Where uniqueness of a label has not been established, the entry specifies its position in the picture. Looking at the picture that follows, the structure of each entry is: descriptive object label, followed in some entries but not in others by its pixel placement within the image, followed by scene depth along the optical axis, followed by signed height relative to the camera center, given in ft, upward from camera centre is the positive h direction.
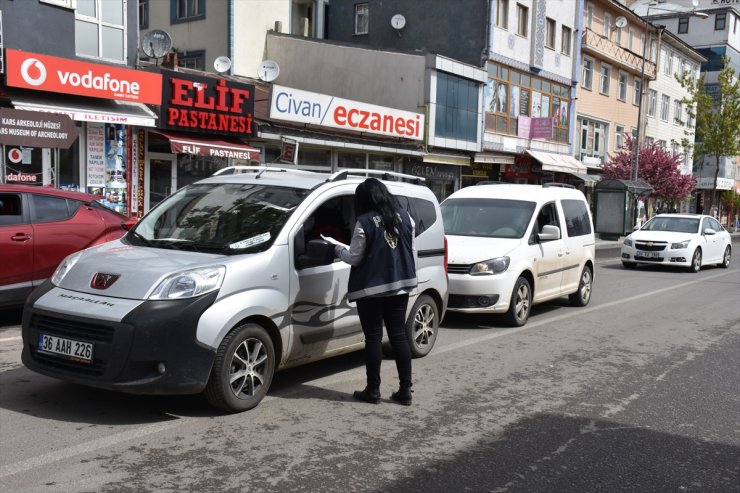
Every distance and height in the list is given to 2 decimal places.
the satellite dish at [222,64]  69.72 +10.96
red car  27.07 -2.22
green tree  151.43 +16.45
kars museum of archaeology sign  40.70 +2.56
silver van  16.20 -2.79
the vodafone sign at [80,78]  43.75 +6.28
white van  31.04 -2.67
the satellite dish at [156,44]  56.70 +10.37
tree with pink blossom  136.67 +4.08
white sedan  61.26 -4.19
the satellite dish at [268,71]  67.97 +10.16
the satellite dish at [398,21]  105.91 +23.61
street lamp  108.53 +26.07
